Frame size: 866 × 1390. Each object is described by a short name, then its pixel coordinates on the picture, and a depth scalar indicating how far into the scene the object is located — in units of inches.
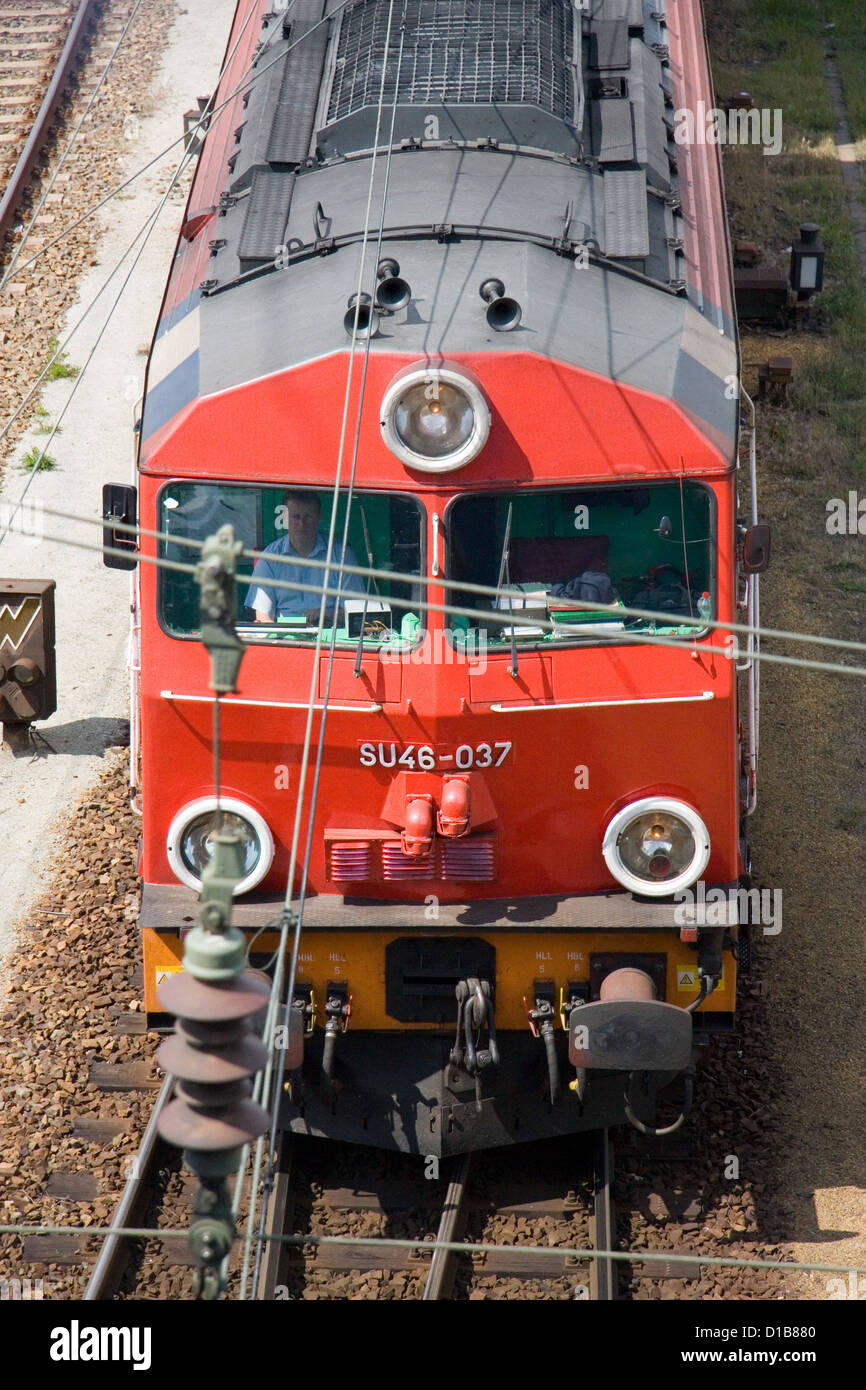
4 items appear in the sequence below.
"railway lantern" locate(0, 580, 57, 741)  812.6
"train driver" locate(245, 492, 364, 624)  507.2
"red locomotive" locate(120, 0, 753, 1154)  497.4
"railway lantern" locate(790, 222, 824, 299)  1157.7
